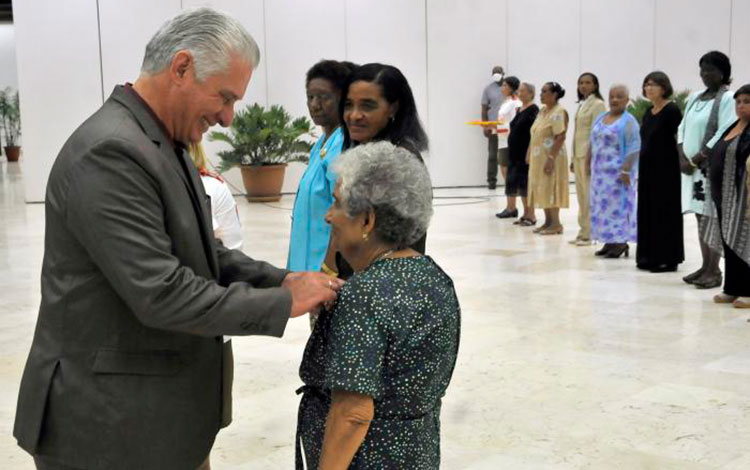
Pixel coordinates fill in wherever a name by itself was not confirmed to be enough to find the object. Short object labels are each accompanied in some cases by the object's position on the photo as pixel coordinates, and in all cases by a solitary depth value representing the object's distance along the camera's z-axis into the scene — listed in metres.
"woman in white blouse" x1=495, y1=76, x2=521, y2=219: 14.30
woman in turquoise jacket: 3.65
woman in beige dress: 10.84
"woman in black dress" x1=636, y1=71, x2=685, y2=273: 8.48
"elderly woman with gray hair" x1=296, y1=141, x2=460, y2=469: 1.95
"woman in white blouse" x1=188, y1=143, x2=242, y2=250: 3.70
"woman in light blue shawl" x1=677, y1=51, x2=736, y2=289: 7.48
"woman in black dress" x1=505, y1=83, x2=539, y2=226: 11.99
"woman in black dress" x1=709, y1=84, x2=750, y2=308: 6.72
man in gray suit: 1.84
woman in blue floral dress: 9.55
